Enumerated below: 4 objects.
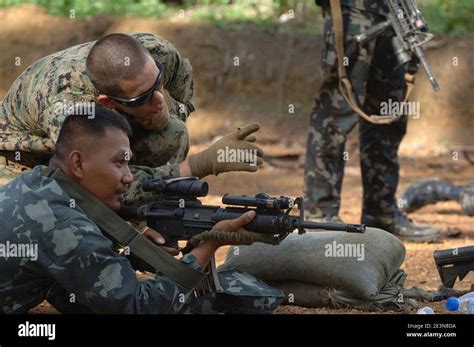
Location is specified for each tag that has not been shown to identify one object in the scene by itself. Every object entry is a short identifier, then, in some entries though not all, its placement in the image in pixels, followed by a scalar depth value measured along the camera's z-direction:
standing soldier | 6.12
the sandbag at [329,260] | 4.51
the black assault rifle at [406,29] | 6.07
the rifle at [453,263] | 4.62
